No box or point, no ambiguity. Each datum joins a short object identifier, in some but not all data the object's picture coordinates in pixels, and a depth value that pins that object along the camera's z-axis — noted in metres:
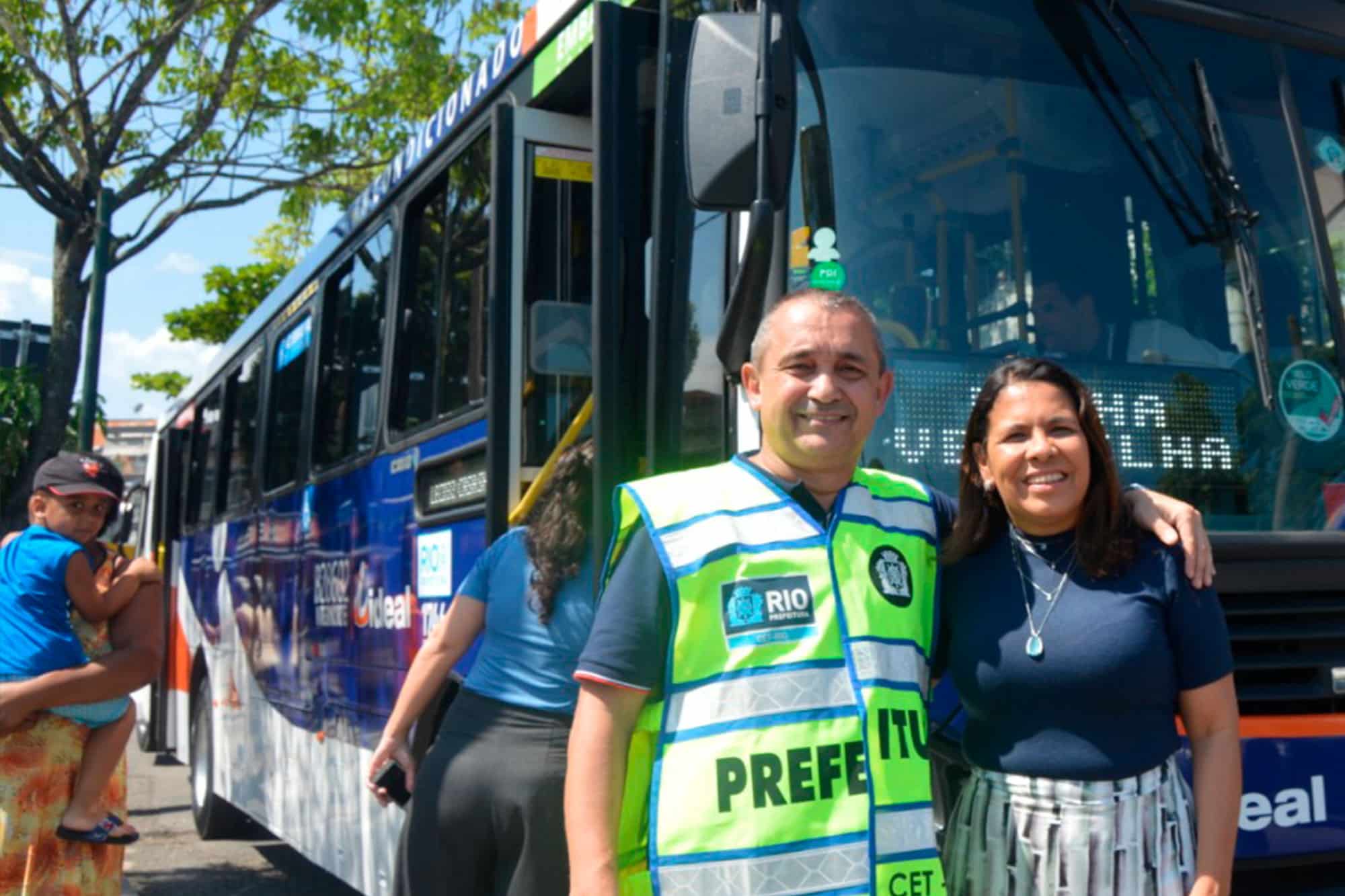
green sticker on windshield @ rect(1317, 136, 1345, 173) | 3.65
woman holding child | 4.68
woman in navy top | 2.36
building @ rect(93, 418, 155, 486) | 65.30
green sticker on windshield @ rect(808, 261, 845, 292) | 3.14
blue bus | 2.97
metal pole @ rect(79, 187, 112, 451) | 9.72
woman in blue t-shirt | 3.48
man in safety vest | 2.19
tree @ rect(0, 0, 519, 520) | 10.50
